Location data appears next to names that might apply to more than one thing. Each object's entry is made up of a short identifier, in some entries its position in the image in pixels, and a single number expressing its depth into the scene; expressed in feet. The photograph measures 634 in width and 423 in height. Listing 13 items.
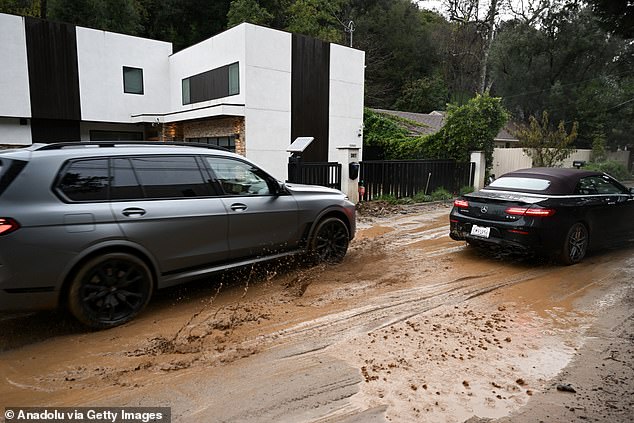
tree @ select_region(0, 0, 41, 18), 85.09
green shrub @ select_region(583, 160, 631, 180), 72.29
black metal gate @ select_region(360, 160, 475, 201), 41.34
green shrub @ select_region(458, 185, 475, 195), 49.02
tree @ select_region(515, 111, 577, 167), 56.90
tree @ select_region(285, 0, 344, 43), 95.66
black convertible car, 19.03
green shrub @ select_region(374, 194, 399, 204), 41.49
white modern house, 48.96
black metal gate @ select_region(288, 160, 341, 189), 33.73
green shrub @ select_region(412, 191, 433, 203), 43.39
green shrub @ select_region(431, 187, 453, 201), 44.70
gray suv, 11.45
